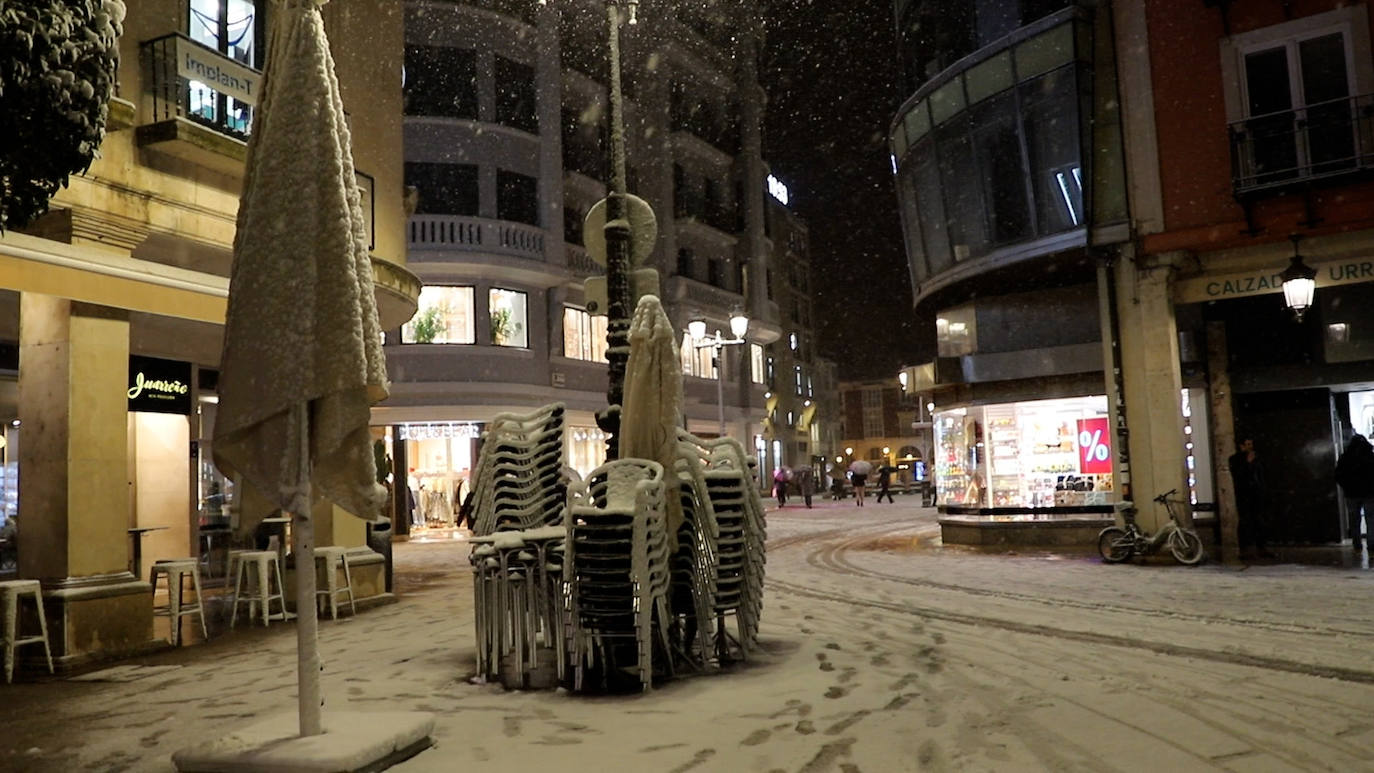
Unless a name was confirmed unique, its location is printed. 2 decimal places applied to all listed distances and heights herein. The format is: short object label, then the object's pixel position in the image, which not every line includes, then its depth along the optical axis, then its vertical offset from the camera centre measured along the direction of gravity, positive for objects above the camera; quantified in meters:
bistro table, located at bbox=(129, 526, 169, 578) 11.67 -0.73
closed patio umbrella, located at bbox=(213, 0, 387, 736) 4.36 +0.79
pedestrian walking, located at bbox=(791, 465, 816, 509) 36.61 -0.57
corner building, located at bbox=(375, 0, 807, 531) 26.45 +7.47
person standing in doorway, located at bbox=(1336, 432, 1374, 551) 13.92 -0.37
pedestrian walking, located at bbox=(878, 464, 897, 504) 40.94 -0.71
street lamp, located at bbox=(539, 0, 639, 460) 8.03 +1.60
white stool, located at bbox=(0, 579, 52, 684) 7.39 -0.82
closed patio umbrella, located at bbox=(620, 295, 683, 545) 6.72 +0.53
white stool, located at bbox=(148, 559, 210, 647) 8.95 -0.84
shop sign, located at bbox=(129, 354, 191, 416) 13.17 +1.48
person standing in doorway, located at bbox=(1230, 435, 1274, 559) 14.09 -0.55
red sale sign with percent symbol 16.66 +0.14
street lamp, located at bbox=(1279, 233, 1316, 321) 12.28 +1.98
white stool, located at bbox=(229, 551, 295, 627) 10.20 -0.97
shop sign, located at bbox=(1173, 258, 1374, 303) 12.93 +2.25
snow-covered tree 3.74 +1.58
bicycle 13.32 -1.20
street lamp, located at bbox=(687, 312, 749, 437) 18.64 +2.70
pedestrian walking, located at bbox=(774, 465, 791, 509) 37.47 -0.63
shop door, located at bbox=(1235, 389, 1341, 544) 15.19 -0.19
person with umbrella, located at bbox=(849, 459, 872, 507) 37.69 -0.38
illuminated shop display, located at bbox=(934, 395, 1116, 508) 16.77 +0.04
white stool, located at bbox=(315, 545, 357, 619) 10.22 -0.92
